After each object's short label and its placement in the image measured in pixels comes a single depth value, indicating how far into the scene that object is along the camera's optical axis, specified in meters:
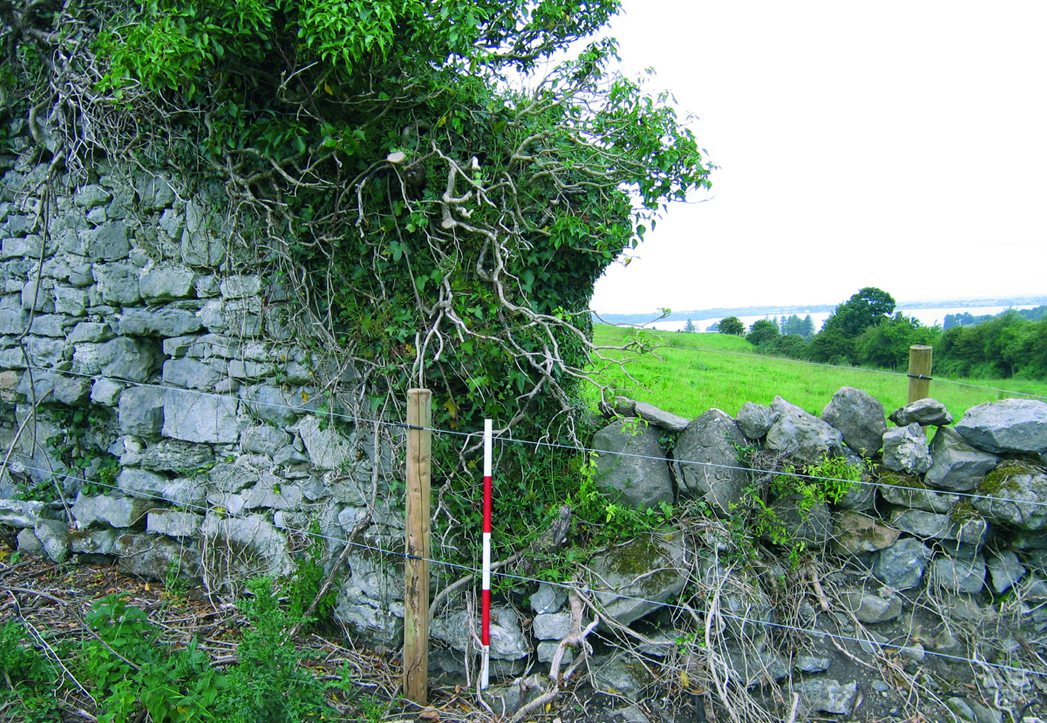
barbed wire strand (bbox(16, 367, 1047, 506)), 3.62
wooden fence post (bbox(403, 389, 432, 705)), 3.39
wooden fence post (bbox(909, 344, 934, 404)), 4.12
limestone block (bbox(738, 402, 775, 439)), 3.97
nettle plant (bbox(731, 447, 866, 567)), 3.81
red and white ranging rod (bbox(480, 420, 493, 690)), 3.44
